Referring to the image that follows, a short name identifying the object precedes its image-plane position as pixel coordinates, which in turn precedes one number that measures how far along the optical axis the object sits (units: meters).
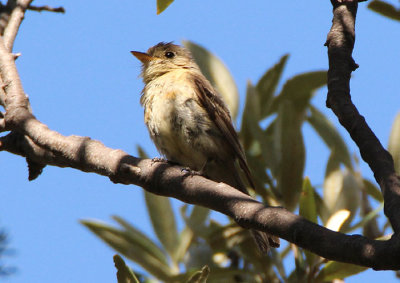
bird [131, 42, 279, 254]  9.09
